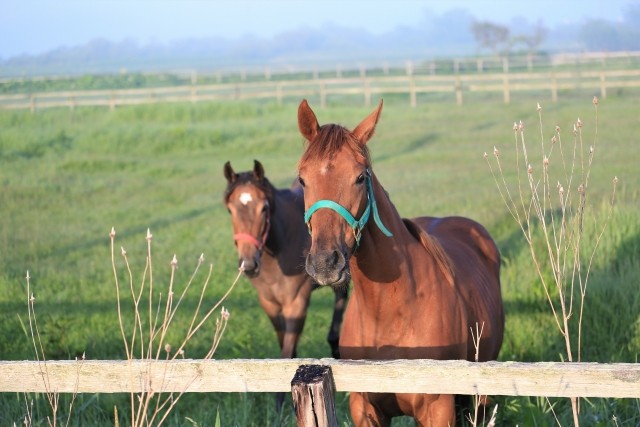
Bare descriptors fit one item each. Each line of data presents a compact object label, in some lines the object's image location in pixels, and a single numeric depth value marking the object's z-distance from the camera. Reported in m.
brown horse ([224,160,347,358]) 14.57
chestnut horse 7.65
